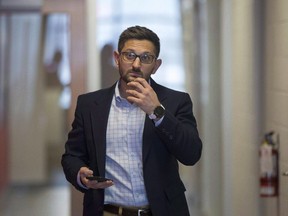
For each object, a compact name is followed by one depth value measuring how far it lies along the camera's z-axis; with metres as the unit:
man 4.54
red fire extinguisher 6.69
